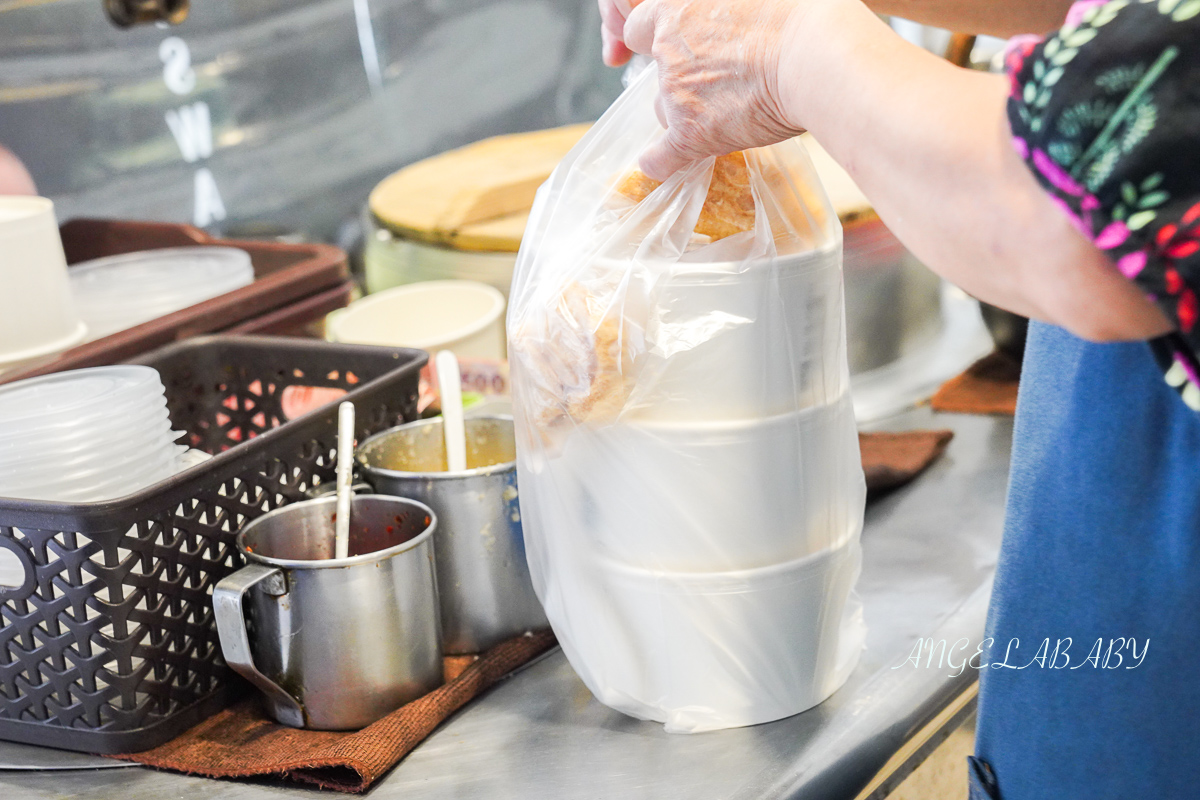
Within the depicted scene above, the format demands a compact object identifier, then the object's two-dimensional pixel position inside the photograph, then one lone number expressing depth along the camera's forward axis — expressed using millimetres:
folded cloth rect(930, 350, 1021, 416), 1346
